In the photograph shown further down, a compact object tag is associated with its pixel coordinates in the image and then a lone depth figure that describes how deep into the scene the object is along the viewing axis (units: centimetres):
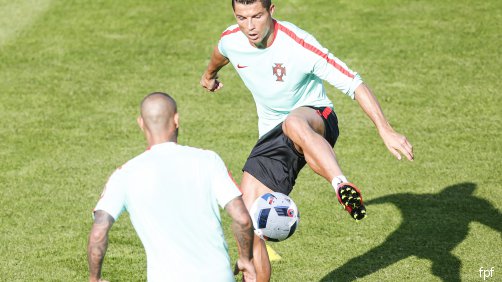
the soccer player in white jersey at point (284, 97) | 1714
